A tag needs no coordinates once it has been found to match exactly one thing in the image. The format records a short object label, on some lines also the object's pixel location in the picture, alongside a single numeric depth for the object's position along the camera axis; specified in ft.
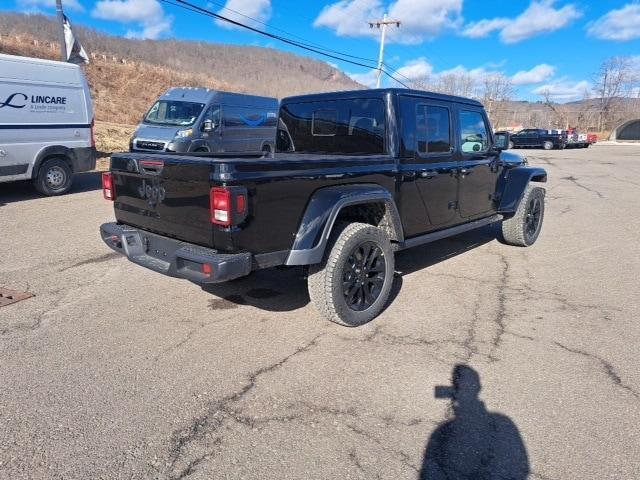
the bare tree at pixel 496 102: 229.86
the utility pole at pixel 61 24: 43.42
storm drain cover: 14.26
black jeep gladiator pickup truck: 10.75
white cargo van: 28.12
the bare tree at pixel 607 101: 211.61
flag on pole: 44.52
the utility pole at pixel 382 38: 114.73
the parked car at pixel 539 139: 109.40
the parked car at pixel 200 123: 43.39
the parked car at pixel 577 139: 111.75
